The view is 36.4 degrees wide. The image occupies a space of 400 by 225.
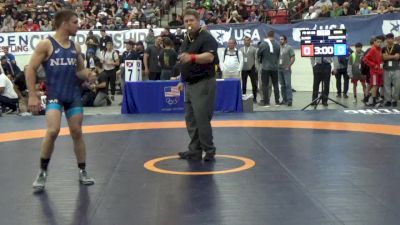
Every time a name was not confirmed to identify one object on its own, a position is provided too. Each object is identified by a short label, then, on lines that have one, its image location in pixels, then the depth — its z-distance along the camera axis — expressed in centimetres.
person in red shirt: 1212
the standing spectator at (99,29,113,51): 1587
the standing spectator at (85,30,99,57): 1556
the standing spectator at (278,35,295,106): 1279
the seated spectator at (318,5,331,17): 1588
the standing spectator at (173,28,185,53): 1543
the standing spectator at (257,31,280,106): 1270
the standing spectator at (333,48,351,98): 1394
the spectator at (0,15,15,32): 1808
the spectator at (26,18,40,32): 1767
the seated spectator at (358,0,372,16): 1602
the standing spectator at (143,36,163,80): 1373
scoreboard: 1143
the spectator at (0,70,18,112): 1206
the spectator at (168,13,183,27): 1791
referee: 627
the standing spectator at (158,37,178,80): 1308
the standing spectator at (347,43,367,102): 1326
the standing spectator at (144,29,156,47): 1589
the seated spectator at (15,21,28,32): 1758
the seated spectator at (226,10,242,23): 1744
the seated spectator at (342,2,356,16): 1585
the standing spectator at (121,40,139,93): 1445
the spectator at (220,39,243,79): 1273
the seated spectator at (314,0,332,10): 1691
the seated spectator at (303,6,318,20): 1639
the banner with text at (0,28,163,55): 1652
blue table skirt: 1128
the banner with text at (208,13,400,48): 1450
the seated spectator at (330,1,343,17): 1583
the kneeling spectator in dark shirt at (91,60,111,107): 1341
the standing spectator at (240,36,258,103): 1327
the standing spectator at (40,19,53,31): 1762
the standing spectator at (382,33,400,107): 1181
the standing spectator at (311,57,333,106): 1212
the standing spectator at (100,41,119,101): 1473
